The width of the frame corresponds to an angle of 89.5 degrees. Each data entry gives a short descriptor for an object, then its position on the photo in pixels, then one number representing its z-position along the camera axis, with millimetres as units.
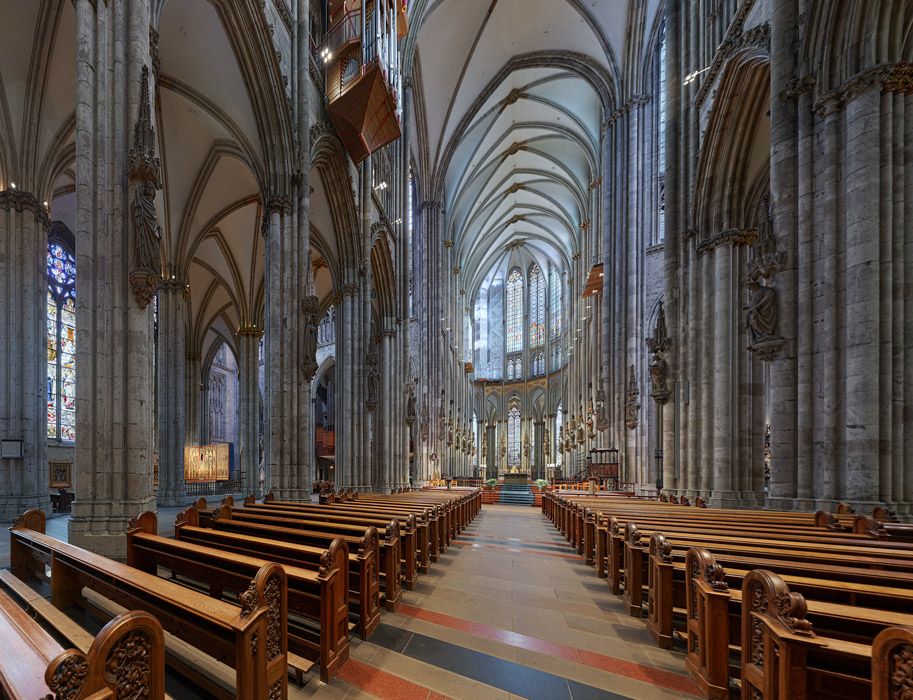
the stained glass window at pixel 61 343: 18141
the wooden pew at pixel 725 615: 2428
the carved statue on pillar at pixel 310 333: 11039
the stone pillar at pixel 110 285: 5992
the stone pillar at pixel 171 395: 15898
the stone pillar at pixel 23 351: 10969
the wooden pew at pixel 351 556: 3953
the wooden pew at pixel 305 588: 3242
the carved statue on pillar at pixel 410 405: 20072
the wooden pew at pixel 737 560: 3324
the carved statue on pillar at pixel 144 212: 6242
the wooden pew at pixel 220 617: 2387
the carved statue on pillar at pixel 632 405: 18266
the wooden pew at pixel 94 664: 1510
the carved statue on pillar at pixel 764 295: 8031
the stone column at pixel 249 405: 18906
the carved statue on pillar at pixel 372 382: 15672
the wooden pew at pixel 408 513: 6312
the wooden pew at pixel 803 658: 1798
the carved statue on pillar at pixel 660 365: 13578
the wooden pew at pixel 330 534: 4727
